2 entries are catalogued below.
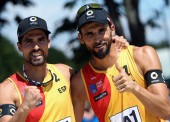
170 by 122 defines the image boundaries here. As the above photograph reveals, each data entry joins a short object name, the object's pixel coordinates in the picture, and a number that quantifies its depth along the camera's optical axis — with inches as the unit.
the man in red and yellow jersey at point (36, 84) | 332.9
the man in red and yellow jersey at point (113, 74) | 327.4
